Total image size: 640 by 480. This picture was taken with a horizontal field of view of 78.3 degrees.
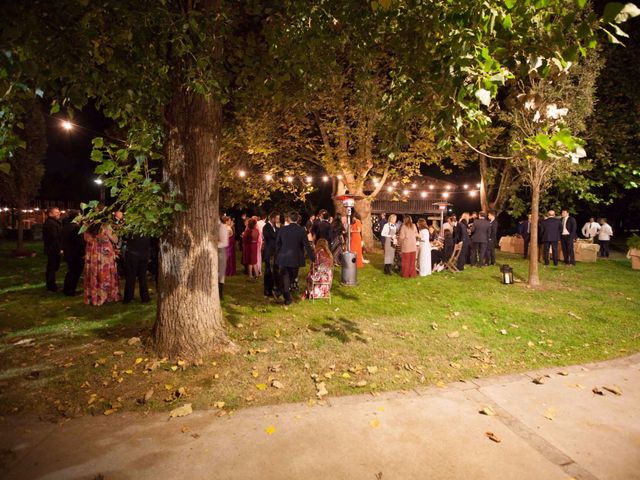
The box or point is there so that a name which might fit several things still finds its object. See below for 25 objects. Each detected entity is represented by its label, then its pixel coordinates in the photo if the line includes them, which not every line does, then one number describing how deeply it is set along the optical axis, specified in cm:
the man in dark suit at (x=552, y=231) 1400
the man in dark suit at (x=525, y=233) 1686
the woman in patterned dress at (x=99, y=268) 856
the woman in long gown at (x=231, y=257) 1251
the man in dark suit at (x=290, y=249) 852
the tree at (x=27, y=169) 1808
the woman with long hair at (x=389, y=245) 1282
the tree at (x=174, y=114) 455
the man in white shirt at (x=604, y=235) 1762
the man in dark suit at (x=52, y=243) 990
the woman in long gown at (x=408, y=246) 1191
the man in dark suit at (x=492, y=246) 1460
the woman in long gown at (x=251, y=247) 1186
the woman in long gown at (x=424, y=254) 1225
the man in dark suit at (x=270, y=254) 950
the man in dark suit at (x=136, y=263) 836
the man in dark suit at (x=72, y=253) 933
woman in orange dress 1423
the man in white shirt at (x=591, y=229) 1805
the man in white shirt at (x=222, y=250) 919
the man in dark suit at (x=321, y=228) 1278
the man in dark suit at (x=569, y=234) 1497
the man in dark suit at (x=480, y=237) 1367
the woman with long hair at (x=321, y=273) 903
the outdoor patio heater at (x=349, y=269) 1088
